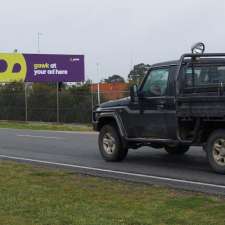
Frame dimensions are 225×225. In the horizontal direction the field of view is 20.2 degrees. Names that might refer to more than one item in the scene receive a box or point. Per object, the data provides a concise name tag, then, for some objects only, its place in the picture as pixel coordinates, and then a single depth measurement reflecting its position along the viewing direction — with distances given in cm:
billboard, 4706
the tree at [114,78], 7169
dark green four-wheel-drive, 1142
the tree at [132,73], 3962
